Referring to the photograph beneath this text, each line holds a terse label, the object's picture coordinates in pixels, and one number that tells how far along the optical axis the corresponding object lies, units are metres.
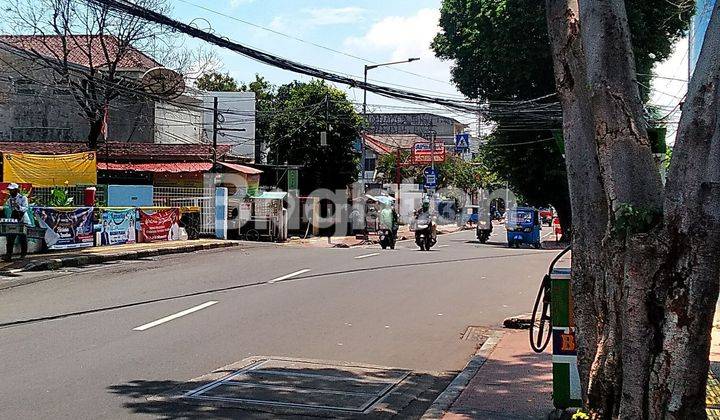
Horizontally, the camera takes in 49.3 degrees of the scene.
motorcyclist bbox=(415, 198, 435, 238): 28.58
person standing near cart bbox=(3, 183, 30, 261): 17.72
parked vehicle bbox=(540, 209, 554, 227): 83.62
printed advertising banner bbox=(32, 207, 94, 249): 19.95
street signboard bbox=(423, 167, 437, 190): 48.81
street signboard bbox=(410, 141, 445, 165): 53.03
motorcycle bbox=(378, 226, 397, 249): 29.19
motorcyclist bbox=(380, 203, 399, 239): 29.00
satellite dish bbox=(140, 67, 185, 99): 30.67
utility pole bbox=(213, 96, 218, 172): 33.31
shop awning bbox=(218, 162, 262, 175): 36.12
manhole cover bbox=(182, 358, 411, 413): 7.13
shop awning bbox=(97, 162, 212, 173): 34.19
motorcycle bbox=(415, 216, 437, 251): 28.44
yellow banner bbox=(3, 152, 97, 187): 23.12
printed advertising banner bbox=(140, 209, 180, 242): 25.31
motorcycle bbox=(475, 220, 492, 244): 41.57
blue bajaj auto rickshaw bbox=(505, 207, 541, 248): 37.88
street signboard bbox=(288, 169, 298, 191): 38.56
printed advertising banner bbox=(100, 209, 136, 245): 23.14
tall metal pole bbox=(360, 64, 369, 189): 35.21
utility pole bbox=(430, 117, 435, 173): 50.28
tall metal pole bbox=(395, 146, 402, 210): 46.81
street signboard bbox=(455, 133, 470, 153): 48.73
